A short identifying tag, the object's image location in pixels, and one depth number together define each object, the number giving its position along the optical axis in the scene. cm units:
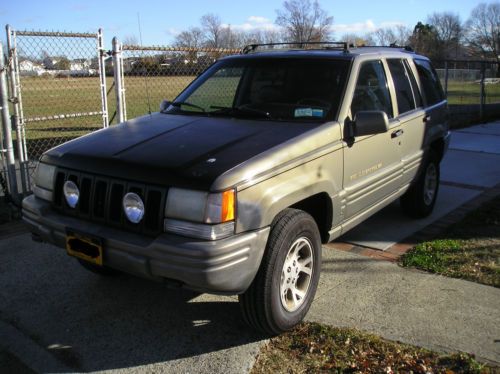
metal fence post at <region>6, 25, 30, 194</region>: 604
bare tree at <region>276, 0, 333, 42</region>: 4783
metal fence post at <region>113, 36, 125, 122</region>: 704
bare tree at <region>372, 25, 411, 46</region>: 6956
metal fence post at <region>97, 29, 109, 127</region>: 713
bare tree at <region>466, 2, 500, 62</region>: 8450
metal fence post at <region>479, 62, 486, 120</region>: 1464
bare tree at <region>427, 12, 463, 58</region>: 8751
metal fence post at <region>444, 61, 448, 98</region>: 1401
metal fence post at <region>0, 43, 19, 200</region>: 571
